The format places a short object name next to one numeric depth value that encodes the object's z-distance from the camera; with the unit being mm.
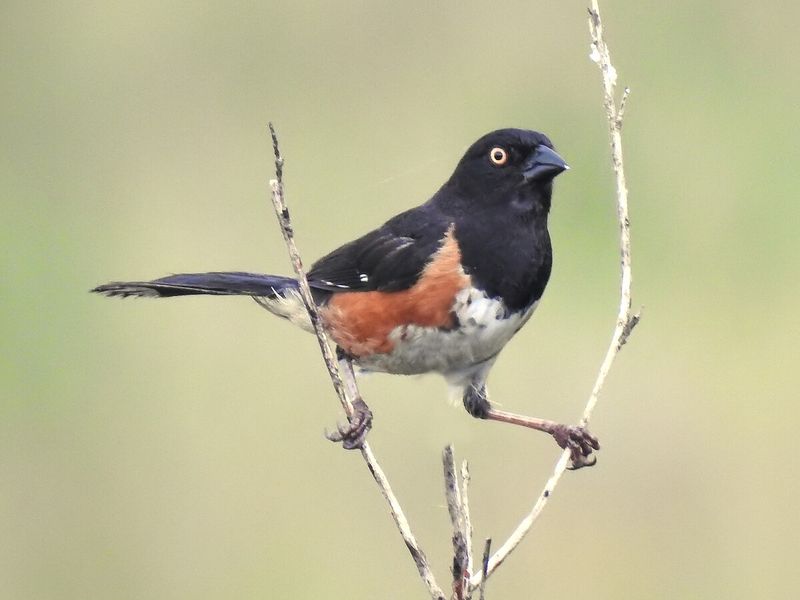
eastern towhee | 7340
